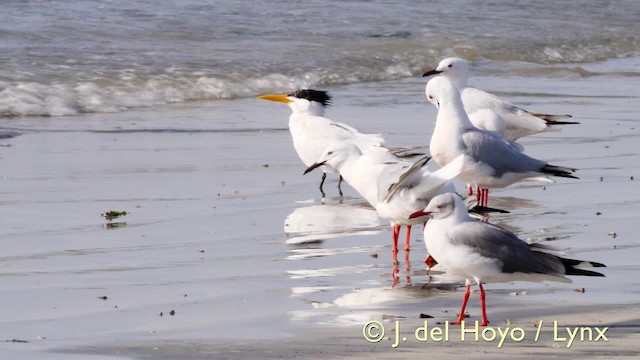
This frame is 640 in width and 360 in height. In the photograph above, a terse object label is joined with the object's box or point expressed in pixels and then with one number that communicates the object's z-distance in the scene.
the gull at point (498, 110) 19.42
